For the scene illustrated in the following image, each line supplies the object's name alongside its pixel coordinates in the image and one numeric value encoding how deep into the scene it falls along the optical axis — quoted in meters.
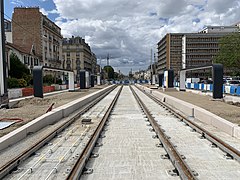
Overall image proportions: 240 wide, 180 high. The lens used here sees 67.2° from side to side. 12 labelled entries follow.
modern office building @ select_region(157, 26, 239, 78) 87.48
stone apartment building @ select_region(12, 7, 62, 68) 48.66
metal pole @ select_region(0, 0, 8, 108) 12.72
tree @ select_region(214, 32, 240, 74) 40.36
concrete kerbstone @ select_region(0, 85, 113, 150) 5.51
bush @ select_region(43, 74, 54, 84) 39.06
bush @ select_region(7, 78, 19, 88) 23.54
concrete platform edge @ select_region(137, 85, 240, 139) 6.36
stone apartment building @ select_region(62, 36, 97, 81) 81.99
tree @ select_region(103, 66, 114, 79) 109.94
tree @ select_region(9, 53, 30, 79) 32.96
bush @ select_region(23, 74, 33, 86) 32.13
